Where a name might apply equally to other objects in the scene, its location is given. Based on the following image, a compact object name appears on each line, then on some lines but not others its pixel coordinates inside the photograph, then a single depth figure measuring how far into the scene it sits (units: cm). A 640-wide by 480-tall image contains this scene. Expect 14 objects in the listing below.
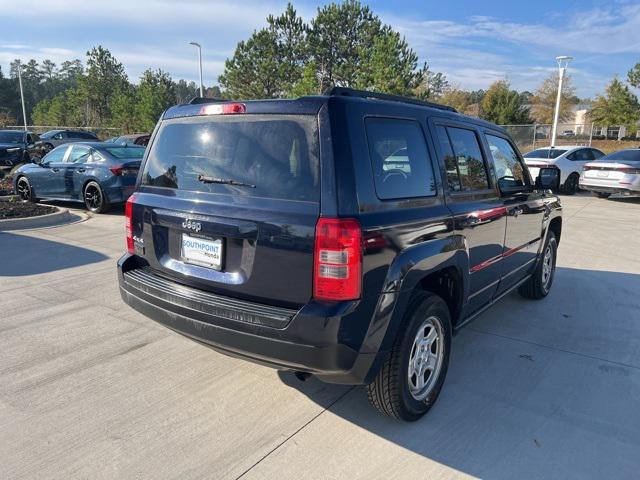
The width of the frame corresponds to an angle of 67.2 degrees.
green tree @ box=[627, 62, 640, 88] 4288
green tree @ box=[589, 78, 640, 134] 4053
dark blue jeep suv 241
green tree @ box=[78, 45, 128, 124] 4556
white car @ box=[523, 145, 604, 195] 1578
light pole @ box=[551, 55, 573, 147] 2592
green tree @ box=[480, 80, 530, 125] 4609
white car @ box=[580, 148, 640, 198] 1366
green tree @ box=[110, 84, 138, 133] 4359
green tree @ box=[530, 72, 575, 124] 5066
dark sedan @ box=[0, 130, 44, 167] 1964
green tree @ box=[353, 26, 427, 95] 3028
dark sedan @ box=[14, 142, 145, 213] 990
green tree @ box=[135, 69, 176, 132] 4162
